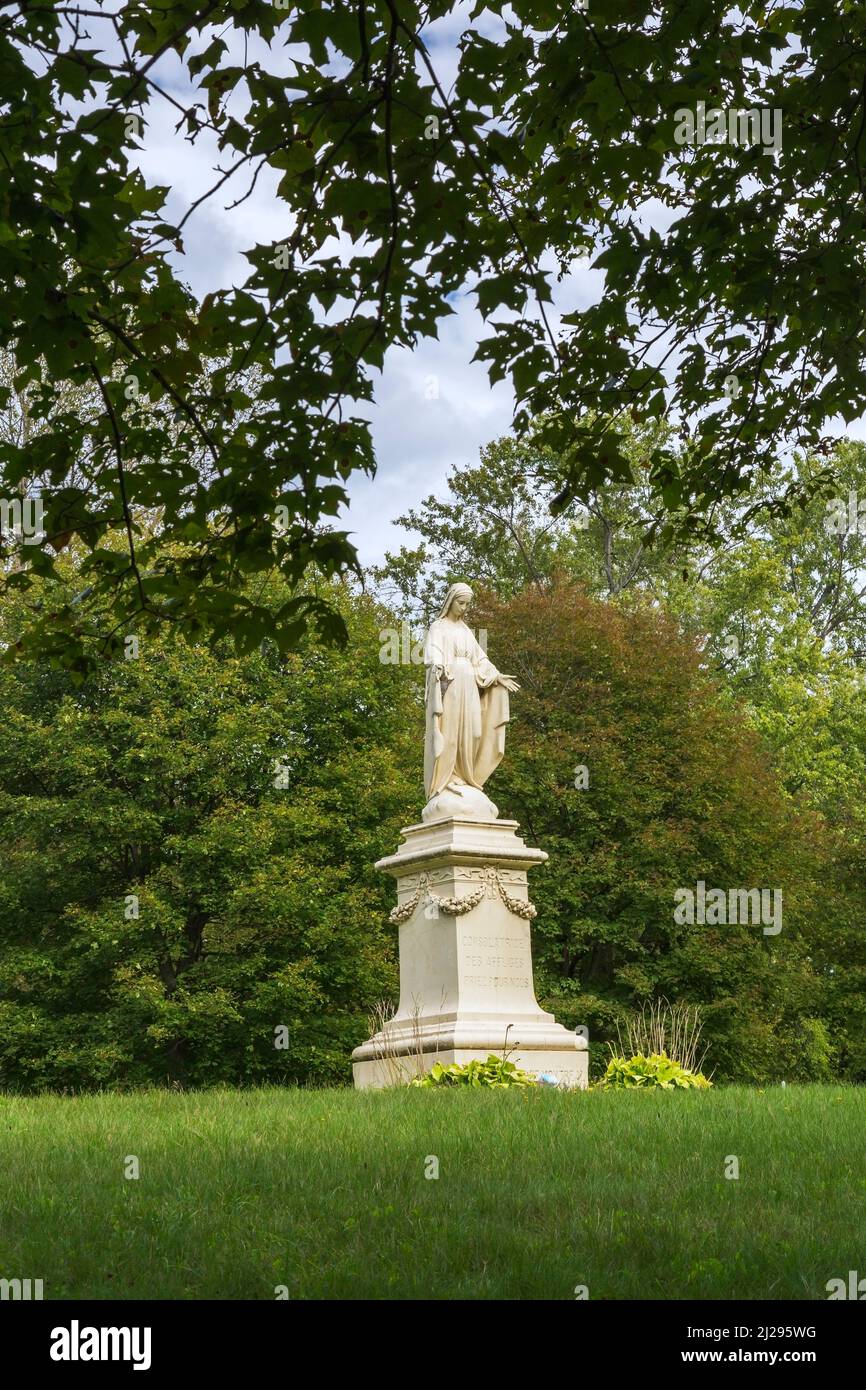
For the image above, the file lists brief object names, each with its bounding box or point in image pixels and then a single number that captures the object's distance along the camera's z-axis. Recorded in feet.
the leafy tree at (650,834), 83.87
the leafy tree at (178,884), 75.41
